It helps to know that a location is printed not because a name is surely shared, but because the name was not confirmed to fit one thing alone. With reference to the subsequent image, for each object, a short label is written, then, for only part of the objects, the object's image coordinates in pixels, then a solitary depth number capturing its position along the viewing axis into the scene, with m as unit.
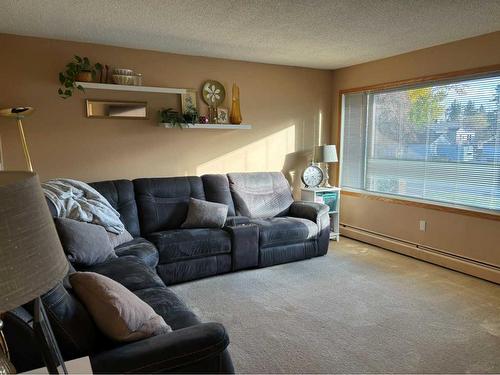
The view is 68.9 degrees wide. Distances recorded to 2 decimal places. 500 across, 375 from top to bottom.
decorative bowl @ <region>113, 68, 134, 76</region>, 3.93
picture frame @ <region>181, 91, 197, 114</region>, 4.40
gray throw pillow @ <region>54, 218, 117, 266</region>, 2.61
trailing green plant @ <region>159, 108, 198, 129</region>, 4.22
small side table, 4.91
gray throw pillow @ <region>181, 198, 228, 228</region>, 3.91
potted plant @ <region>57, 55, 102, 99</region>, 3.74
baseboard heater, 3.64
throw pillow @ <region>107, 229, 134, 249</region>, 3.26
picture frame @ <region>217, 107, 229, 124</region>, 4.62
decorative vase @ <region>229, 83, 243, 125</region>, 4.67
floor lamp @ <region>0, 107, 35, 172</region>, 3.29
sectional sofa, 1.40
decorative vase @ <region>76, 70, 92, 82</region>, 3.77
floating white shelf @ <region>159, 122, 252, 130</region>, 4.27
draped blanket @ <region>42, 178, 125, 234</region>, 3.15
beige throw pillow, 1.51
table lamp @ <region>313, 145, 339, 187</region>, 4.94
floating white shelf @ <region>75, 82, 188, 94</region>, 3.76
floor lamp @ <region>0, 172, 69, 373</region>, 0.74
